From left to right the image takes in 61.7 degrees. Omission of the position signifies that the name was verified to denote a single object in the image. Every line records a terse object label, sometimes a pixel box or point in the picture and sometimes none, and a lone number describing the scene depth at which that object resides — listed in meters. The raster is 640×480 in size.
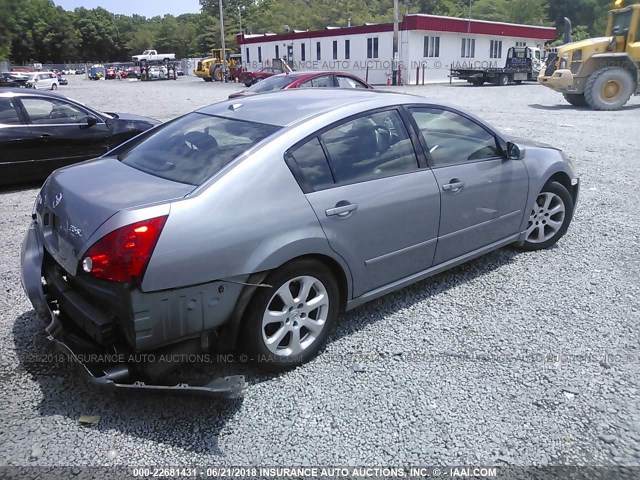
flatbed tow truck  32.12
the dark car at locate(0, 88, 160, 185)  7.31
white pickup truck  58.11
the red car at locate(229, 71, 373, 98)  13.11
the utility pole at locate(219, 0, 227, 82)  46.03
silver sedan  2.64
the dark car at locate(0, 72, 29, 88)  24.88
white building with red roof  39.03
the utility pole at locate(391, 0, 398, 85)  33.58
